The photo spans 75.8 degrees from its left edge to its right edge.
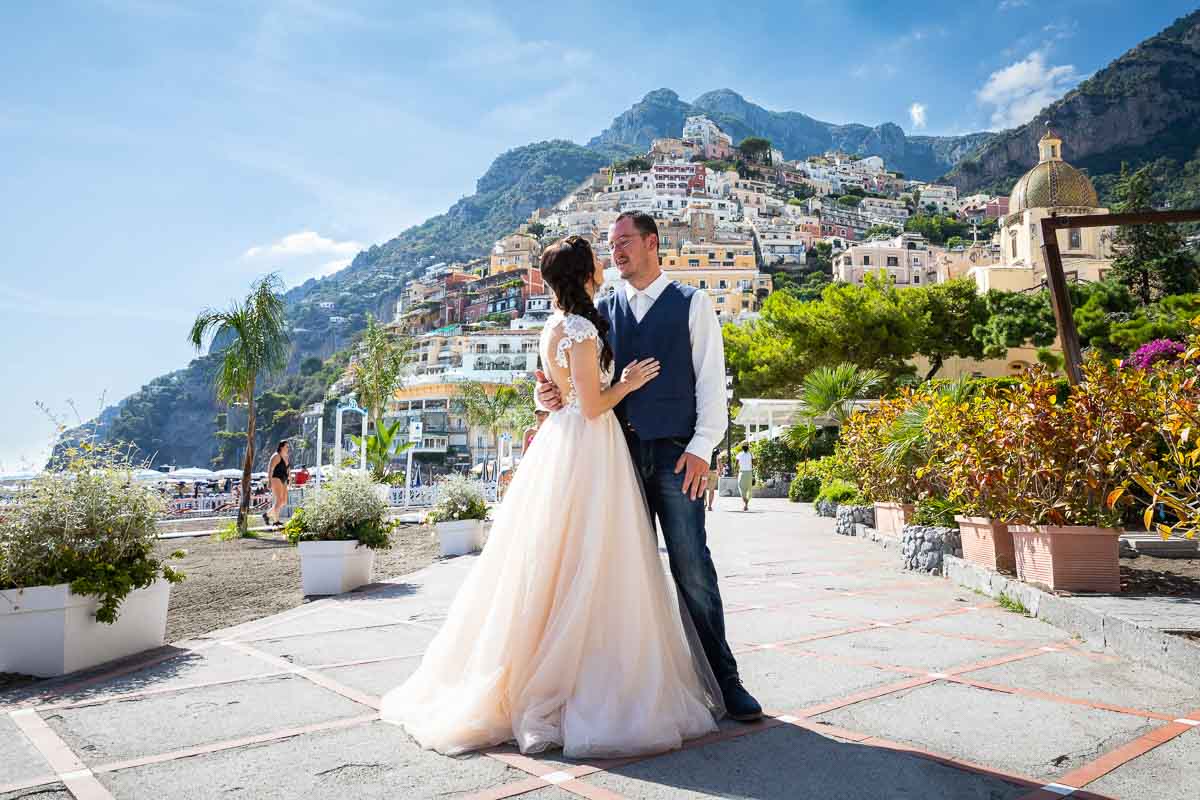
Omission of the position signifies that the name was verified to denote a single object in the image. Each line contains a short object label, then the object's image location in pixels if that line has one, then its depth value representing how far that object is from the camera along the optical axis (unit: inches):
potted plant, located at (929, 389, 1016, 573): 194.1
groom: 104.7
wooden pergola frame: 243.1
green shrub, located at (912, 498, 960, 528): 263.1
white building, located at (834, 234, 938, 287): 3641.7
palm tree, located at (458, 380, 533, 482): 1894.7
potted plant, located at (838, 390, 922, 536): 315.6
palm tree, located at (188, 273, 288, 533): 509.4
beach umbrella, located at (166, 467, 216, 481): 1733.5
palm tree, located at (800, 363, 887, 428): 663.8
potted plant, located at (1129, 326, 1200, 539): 120.1
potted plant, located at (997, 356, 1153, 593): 167.9
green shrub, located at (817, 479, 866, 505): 408.6
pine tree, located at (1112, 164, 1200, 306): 1438.2
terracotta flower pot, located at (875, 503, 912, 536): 313.6
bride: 92.3
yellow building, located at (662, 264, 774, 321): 3540.8
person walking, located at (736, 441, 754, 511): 629.0
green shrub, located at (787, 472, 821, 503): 695.7
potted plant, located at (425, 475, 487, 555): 329.7
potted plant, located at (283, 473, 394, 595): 229.5
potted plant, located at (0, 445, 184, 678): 134.4
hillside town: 2591.0
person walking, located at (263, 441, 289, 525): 511.8
